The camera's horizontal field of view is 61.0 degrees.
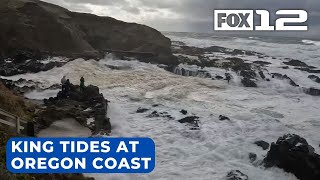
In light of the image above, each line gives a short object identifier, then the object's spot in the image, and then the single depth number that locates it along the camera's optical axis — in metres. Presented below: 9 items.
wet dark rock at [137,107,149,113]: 14.78
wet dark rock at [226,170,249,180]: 9.11
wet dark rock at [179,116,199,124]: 13.56
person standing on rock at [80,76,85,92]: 14.92
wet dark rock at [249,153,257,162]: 10.45
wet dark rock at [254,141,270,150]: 11.32
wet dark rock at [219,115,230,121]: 14.03
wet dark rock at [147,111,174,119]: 14.09
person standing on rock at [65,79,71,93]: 14.62
